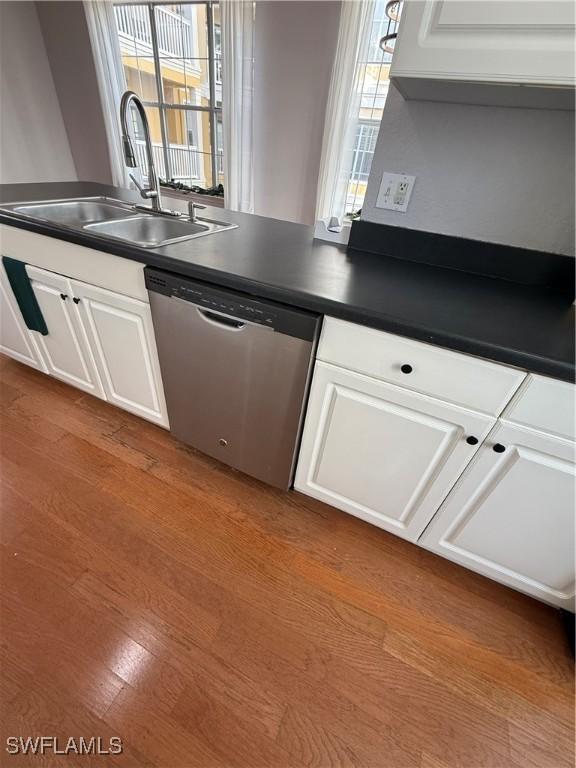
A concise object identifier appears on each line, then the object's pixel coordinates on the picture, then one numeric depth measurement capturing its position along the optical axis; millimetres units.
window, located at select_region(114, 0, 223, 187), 2822
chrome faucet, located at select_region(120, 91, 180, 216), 1271
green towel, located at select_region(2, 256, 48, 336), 1349
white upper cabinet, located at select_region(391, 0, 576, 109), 663
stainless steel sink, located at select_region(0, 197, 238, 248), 1391
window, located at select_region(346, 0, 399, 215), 2166
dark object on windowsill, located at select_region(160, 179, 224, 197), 3332
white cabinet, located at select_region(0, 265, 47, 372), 1497
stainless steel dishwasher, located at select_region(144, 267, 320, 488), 928
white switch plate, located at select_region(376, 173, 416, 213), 1147
